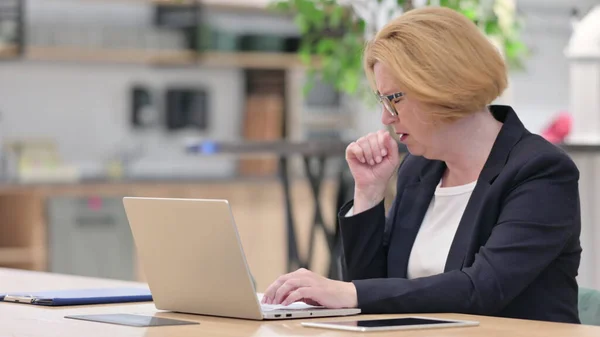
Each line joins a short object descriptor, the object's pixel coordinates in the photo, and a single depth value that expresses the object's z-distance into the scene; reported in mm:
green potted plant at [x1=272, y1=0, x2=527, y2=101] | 6108
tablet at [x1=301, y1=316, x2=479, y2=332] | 3274
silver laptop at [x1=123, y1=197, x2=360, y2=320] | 3413
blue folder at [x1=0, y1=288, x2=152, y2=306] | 3747
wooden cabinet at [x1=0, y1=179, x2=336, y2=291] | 10519
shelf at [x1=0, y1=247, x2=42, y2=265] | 10474
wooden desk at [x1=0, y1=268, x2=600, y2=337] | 3241
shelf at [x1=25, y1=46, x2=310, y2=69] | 11514
